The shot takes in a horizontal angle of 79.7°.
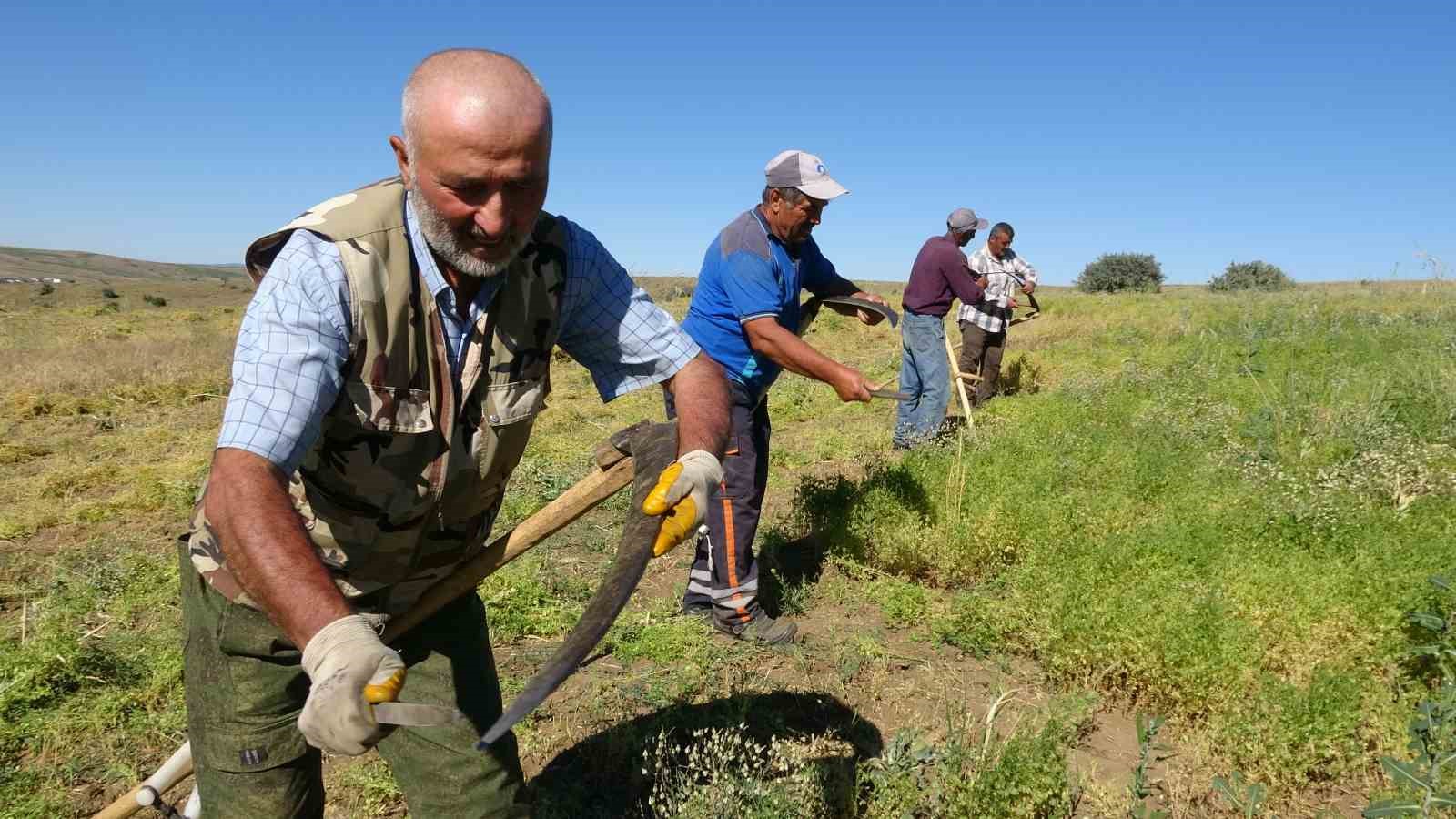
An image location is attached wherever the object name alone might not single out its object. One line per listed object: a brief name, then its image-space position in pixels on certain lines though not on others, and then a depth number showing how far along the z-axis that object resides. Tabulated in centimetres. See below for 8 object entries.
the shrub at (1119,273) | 3662
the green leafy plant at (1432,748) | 238
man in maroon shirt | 750
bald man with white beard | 145
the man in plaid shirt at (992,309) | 912
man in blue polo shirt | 407
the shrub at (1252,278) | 2986
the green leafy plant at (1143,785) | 253
